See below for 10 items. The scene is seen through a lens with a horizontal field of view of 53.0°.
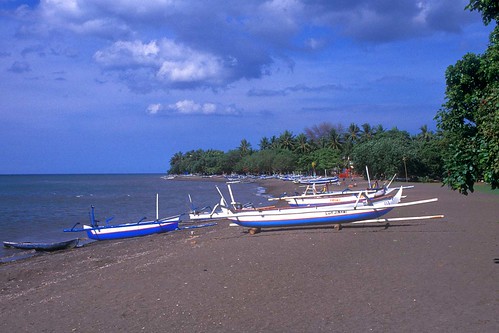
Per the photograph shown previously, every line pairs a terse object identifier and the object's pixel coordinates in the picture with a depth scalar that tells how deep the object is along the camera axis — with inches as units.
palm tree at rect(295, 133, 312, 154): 4662.9
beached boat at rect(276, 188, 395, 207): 1062.6
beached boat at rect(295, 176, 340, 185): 2351.1
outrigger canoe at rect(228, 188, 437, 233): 683.4
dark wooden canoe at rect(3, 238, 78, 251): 804.6
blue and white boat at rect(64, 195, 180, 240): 884.6
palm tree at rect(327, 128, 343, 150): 4098.7
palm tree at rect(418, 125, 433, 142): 3758.1
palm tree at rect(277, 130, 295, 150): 5007.4
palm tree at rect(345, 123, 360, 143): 4104.3
